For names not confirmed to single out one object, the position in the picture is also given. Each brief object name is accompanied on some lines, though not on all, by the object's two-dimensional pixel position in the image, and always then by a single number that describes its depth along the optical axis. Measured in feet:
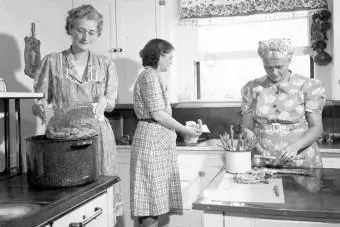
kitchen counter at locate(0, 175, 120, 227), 3.40
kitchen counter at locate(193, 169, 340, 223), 3.76
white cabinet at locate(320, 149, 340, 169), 9.23
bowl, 9.78
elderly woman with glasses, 6.85
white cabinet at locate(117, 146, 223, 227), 10.27
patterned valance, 10.77
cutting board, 4.19
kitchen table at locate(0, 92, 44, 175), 5.64
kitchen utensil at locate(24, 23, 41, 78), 9.80
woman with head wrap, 6.44
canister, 5.39
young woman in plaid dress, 8.04
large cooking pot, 4.24
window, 11.80
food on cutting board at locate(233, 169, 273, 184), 4.90
